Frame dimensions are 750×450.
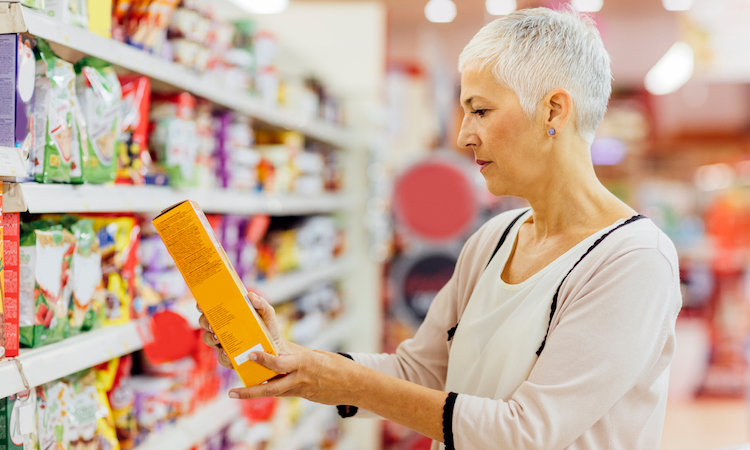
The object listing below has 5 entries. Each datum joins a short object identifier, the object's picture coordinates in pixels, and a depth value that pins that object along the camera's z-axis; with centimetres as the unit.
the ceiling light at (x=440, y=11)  746
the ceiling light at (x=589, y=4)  641
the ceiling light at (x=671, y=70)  782
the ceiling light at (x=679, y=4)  623
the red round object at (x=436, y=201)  403
